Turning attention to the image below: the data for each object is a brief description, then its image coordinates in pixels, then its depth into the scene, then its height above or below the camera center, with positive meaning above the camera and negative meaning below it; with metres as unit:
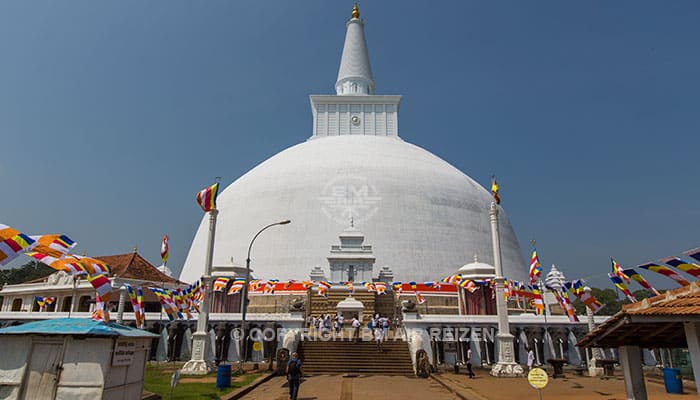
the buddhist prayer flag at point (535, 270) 26.27 +3.68
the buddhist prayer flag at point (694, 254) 10.39 +1.87
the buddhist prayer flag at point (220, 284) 31.09 +3.17
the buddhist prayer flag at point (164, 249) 34.02 +6.05
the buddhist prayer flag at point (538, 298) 24.58 +1.96
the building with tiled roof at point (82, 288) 34.03 +3.33
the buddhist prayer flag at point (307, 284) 33.40 +3.49
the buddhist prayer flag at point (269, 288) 33.75 +3.19
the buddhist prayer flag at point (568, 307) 22.78 +1.41
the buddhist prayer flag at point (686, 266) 11.52 +1.75
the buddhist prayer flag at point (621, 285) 18.94 +2.10
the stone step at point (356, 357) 20.69 -1.10
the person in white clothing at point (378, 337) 22.14 -0.16
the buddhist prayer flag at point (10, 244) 11.23 +2.10
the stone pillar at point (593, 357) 20.97 -0.98
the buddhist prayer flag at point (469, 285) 31.60 +3.40
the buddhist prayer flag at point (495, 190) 23.12 +7.19
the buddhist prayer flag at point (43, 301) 35.59 +2.24
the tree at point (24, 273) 69.21 +8.56
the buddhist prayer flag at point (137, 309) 21.42 +1.00
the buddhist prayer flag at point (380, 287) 31.81 +3.17
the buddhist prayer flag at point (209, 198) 22.17 +6.34
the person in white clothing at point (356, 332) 23.09 +0.07
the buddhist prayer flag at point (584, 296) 21.53 +1.85
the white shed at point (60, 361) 8.52 -0.57
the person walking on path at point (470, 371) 18.94 -1.47
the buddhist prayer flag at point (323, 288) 31.17 +3.00
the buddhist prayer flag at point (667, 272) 12.55 +1.78
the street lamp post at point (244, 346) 19.41 -0.70
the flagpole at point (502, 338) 19.84 -0.13
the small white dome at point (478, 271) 32.66 +4.45
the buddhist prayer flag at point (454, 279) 32.47 +3.85
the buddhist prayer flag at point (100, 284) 15.79 +1.59
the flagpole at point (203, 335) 19.22 -0.14
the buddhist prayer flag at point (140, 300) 21.69 +1.45
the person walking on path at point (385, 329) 23.06 +0.23
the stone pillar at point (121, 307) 23.97 +1.25
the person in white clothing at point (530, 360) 20.81 -1.10
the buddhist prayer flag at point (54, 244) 13.90 +2.57
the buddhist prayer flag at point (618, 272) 17.70 +2.56
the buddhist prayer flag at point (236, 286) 30.87 +3.04
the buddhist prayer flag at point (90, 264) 16.03 +2.29
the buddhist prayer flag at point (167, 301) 21.19 +1.37
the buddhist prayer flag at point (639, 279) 16.73 +2.08
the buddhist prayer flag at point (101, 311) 16.19 +0.70
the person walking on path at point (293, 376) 12.92 -1.20
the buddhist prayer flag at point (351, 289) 32.88 +3.10
